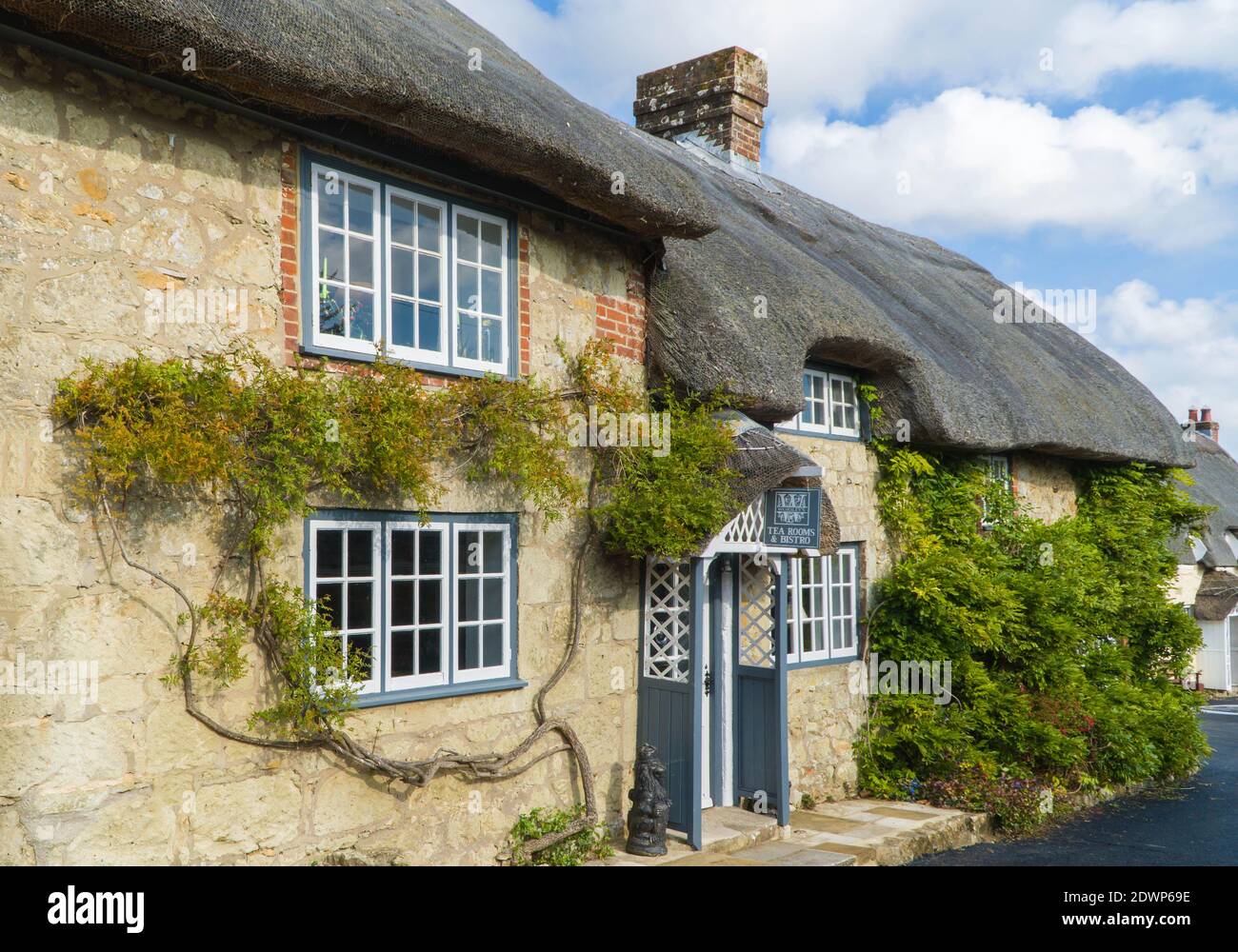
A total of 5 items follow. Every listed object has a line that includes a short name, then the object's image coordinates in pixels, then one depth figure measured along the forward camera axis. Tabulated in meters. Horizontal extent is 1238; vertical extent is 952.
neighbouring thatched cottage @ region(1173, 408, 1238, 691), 22.08
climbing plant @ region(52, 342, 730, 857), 4.84
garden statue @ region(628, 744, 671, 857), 6.98
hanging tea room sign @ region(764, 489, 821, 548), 7.48
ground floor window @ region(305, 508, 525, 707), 5.78
